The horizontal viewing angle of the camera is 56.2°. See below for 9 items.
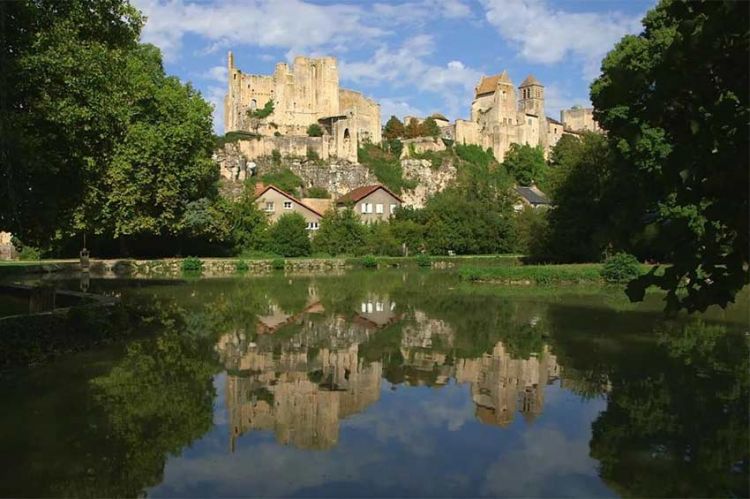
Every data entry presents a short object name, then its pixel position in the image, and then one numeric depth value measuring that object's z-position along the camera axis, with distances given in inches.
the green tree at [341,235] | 2395.4
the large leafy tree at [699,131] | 198.2
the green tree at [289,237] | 2256.0
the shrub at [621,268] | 1289.4
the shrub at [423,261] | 2112.5
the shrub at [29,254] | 2053.4
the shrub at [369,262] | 2056.3
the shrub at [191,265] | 1797.5
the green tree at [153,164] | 1686.8
